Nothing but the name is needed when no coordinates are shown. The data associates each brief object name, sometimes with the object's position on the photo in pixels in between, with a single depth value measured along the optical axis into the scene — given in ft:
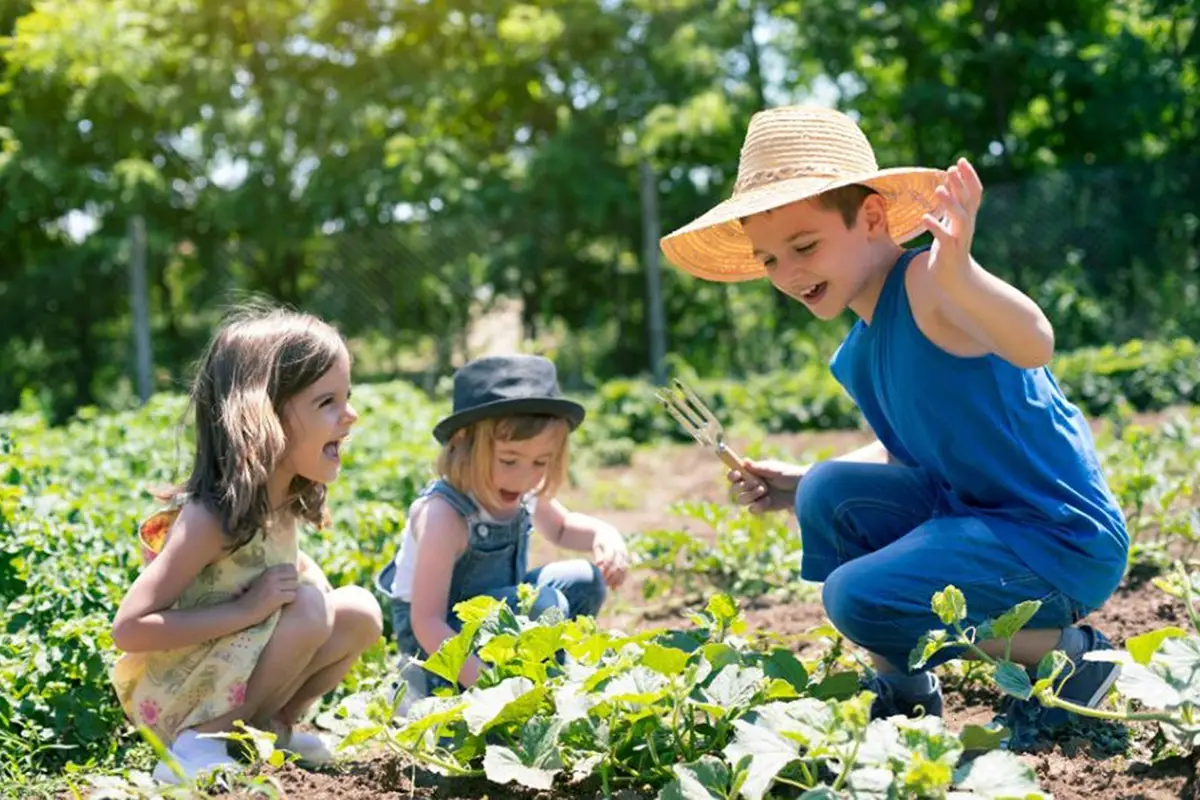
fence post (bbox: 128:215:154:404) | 39.50
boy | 8.68
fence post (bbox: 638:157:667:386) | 37.83
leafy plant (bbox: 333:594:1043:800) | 6.28
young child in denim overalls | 10.58
